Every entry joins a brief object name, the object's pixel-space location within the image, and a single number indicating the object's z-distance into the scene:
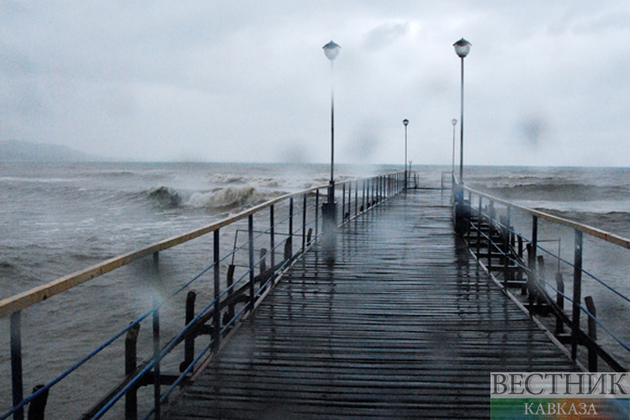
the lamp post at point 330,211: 9.09
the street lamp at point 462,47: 11.87
